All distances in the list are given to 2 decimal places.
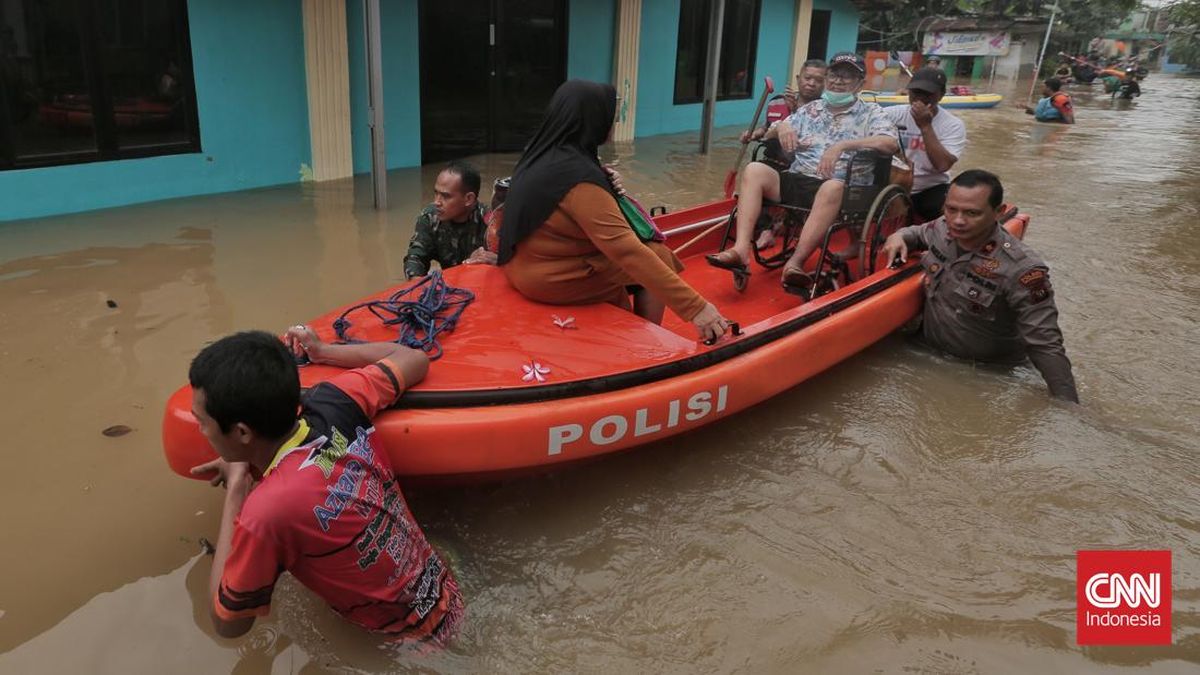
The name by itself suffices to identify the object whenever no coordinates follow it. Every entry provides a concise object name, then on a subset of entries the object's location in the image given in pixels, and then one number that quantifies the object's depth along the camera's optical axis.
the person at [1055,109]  16.52
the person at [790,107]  4.90
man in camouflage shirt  3.78
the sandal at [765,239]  4.87
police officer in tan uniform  3.75
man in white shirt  4.70
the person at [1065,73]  25.61
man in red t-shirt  1.67
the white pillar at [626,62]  10.81
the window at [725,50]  12.23
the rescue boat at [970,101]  18.52
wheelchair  4.32
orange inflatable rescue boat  2.42
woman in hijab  2.68
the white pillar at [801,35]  14.62
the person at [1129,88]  23.91
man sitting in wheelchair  4.19
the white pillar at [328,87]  7.50
